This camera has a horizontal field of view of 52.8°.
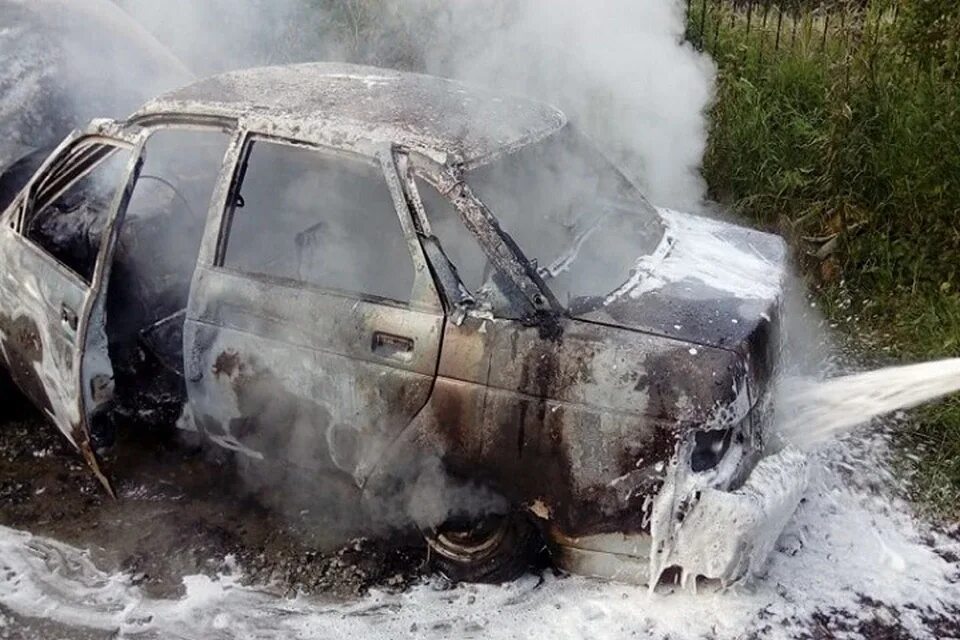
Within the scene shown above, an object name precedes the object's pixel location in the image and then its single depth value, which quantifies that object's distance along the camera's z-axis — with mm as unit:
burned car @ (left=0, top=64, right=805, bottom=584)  3453
